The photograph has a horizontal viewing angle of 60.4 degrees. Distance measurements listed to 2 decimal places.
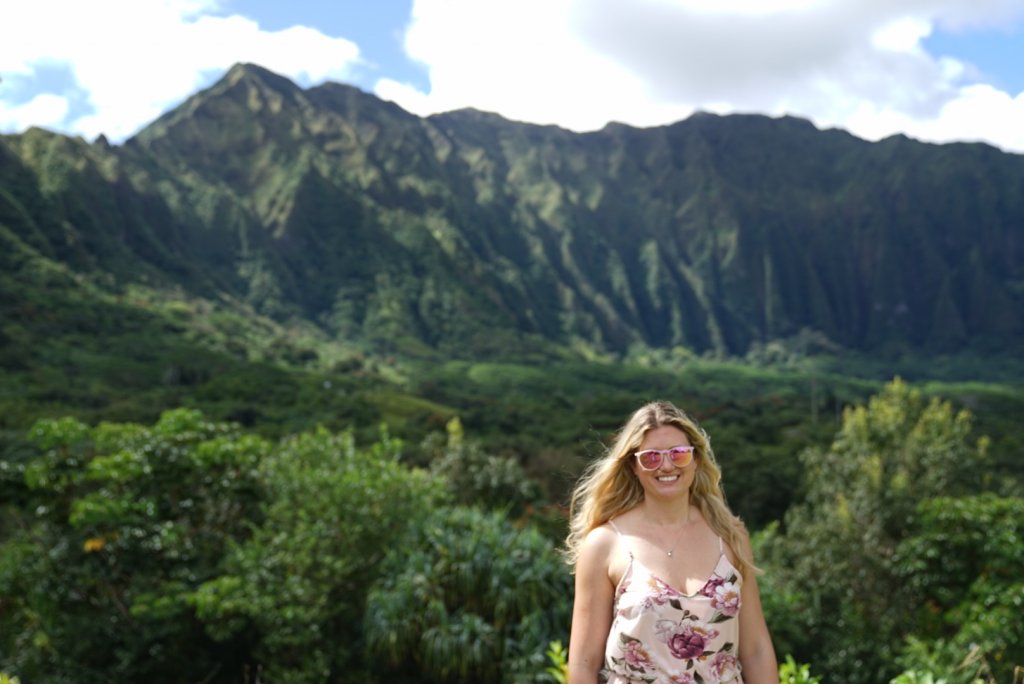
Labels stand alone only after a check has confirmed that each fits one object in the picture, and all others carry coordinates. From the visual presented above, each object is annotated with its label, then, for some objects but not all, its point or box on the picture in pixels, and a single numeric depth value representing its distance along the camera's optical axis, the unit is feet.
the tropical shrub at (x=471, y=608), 34.99
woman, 9.78
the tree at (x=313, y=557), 36.55
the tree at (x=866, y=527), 51.80
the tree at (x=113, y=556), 37.47
